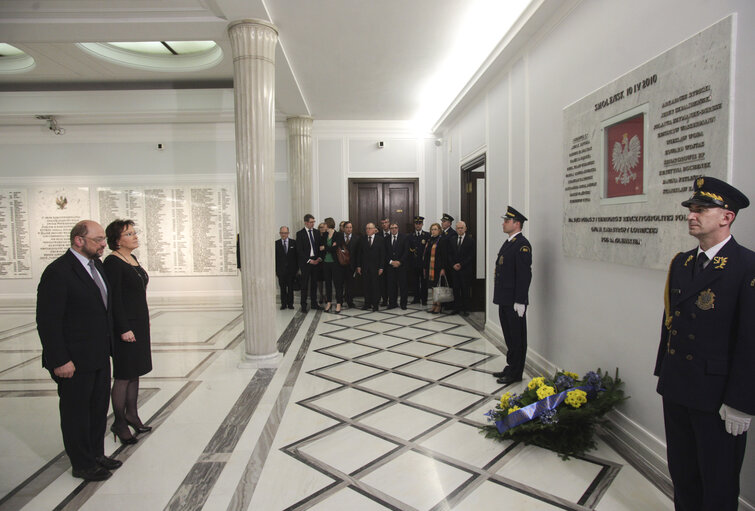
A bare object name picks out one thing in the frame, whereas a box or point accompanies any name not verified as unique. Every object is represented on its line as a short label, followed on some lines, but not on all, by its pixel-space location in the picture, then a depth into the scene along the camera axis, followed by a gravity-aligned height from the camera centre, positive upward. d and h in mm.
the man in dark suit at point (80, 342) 2260 -614
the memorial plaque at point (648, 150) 2062 +440
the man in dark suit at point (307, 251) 7195 -390
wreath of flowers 2672 -1239
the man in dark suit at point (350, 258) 7383 -531
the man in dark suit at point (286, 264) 7332 -616
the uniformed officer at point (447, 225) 7009 +22
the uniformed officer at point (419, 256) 7586 -530
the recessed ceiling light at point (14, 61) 6360 +2630
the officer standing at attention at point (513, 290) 3713 -583
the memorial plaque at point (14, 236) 8461 -67
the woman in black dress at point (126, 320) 2670 -580
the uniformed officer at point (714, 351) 1581 -506
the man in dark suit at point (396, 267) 7449 -689
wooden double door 8906 +539
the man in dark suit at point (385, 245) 7578 -319
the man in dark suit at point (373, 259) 7242 -549
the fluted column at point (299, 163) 8203 +1277
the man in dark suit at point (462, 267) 6621 -651
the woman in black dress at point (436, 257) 6898 -503
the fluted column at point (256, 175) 4262 +557
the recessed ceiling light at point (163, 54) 6211 +2707
